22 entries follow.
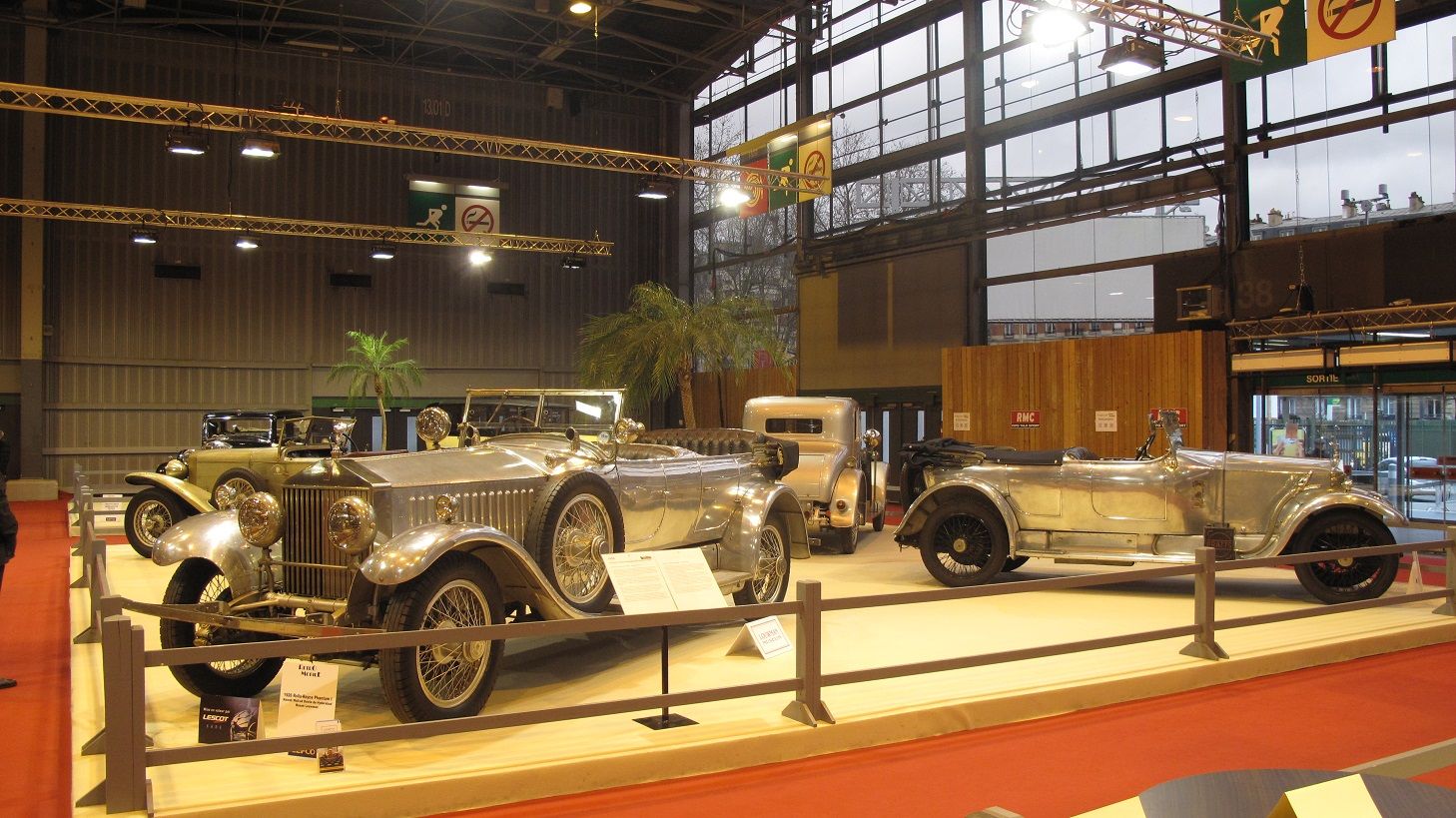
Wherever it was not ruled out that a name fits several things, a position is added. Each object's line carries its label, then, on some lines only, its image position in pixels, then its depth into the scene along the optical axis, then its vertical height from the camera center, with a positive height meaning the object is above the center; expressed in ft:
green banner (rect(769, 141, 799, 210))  56.13 +13.29
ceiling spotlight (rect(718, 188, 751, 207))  59.11 +12.29
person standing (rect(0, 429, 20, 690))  21.24 -2.13
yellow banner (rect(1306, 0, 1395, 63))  34.24 +12.72
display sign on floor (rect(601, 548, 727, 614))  16.98 -2.69
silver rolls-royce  16.21 -2.13
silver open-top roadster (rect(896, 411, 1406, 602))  27.07 -2.68
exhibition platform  13.71 -4.78
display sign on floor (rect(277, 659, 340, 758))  13.58 -3.51
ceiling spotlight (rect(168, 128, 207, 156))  48.19 +12.78
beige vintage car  40.09 -2.14
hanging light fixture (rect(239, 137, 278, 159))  47.39 +12.36
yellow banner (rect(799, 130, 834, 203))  54.49 +13.27
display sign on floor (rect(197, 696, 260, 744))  14.11 -3.92
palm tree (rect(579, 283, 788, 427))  67.77 +4.95
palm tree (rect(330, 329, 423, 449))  78.02 +4.01
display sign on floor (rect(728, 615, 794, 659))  20.16 -4.31
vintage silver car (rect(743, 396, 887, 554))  38.65 -1.47
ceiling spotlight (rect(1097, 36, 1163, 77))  35.99 +12.14
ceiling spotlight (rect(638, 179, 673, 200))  60.90 +13.14
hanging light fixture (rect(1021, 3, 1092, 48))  35.14 +13.25
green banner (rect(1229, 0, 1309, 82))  37.58 +13.55
